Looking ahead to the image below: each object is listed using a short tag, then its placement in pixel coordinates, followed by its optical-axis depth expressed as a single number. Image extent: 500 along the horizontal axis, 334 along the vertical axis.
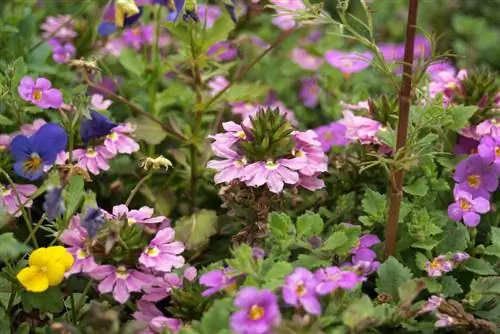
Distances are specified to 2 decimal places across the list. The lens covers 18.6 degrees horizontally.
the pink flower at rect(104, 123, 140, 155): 0.76
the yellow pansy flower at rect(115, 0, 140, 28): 0.79
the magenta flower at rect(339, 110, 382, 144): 0.76
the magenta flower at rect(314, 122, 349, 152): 0.81
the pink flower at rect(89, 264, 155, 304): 0.69
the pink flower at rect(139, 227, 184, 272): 0.69
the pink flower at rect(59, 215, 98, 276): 0.69
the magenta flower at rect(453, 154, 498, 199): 0.75
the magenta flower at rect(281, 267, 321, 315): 0.65
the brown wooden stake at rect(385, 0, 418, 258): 0.69
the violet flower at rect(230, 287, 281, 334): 0.64
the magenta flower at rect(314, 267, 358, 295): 0.66
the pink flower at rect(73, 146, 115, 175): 0.76
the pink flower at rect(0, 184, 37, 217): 0.73
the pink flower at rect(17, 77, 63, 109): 0.76
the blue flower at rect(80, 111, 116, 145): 0.75
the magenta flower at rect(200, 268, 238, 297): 0.67
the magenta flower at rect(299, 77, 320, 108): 0.95
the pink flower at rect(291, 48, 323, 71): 0.97
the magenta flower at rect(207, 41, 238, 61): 0.90
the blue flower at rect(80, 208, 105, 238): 0.67
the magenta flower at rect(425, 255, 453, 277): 0.71
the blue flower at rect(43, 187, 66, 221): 0.67
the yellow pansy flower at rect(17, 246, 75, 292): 0.68
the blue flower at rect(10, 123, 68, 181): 0.72
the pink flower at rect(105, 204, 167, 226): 0.70
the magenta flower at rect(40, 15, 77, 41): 0.89
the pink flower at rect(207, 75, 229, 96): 0.87
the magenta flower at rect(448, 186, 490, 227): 0.73
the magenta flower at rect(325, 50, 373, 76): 0.92
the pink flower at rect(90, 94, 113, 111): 0.80
